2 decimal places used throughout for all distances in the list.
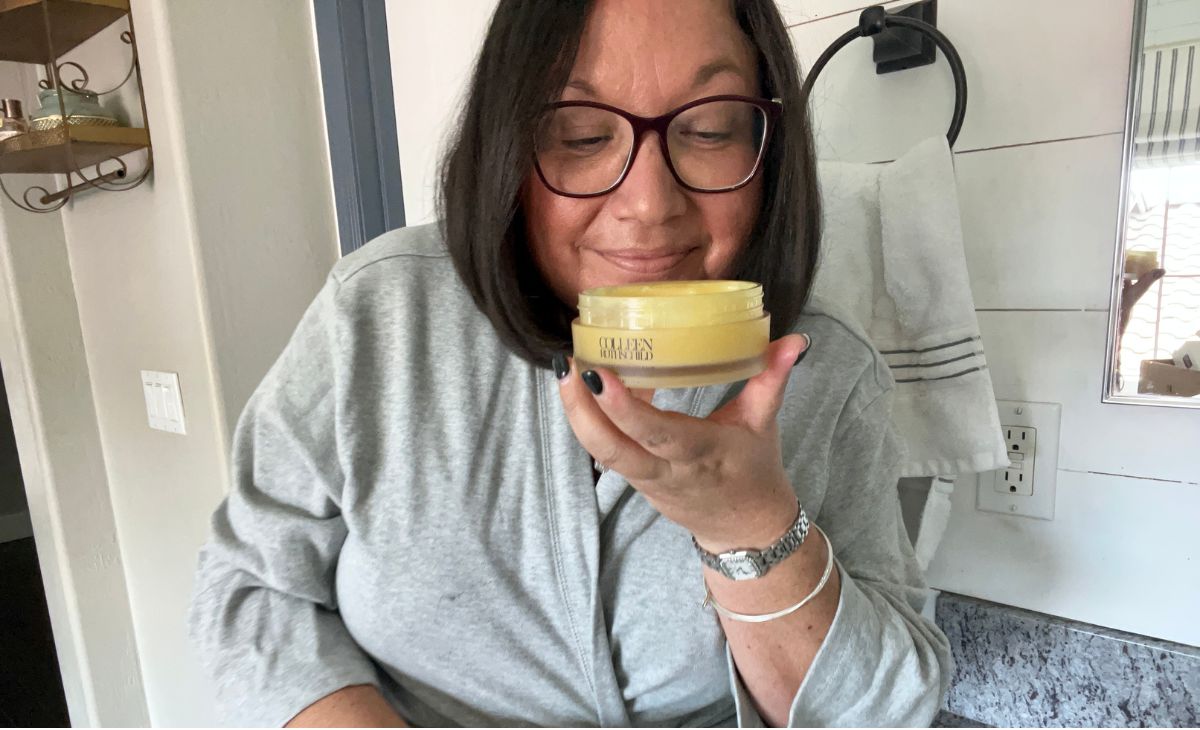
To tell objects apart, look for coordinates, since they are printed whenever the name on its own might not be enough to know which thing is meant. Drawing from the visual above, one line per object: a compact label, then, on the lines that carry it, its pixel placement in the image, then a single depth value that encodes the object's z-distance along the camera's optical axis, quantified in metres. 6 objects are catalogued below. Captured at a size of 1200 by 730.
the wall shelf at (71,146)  1.04
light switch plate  1.18
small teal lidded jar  1.05
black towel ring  0.75
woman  0.59
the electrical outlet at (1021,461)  0.83
